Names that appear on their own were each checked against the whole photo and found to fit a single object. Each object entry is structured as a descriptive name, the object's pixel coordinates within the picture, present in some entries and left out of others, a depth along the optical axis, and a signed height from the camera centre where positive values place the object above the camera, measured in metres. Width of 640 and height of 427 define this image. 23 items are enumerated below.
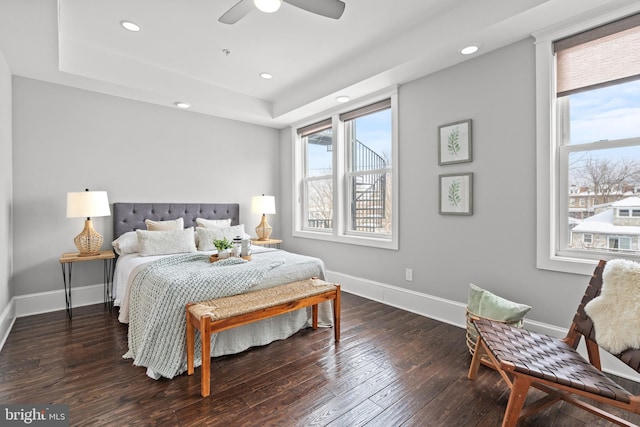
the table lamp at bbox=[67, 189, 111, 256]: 3.08 -0.01
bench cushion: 2.03 -0.68
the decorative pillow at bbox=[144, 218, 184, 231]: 3.70 -0.18
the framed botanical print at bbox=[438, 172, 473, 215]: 2.84 +0.13
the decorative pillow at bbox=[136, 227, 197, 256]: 3.26 -0.36
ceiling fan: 1.94 +1.35
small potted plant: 2.88 -0.37
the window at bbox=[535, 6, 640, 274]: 2.12 +0.53
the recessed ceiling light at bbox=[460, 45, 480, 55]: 2.61 +1.38
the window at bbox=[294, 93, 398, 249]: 3.76 +0.45
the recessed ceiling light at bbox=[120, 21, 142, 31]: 2.68 +1.66
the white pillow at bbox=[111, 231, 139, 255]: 3.37 -0.38
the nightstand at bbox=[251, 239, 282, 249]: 4.48 -0.50
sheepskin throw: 1.51 -0.55
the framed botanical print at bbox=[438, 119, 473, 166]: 2.83 +0.62
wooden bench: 1.91 -0.71
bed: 2.12 -0.60
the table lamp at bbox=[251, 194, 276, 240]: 4.58 +0.00
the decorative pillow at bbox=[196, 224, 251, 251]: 3.70 -0.32
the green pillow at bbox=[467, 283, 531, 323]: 2.19 -0.76
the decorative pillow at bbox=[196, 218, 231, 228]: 4.12 -0.18
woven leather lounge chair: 1.36 -0.81
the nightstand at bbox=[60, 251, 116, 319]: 3.17 -0.67
